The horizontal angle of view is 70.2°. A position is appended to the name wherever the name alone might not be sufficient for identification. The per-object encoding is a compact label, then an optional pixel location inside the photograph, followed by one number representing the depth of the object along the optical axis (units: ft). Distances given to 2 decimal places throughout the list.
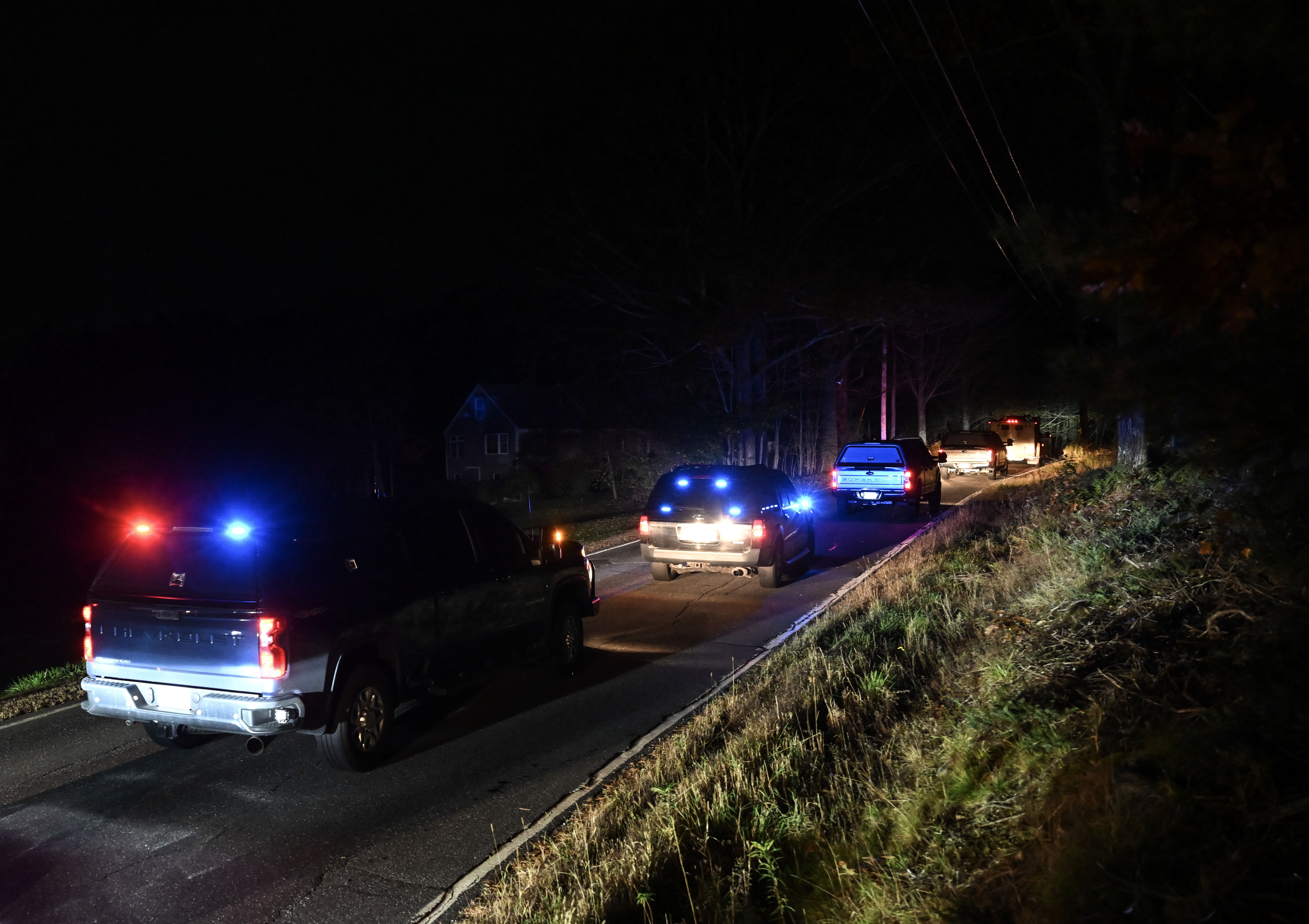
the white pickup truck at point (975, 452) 109.29
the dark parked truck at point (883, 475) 70.08
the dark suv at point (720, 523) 41.88
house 194.29
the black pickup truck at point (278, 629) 19.17
